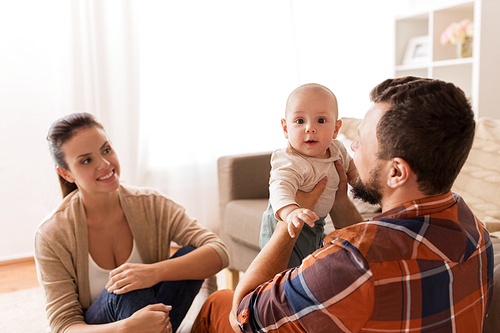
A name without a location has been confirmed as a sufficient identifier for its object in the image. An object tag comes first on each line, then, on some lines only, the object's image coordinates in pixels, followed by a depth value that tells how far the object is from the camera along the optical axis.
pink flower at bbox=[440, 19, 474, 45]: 3.07
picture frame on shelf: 3.56
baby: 1.30
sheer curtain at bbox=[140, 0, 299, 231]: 3.29
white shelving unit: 2.89
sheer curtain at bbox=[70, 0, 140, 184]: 2.99
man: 0.83
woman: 1.49
